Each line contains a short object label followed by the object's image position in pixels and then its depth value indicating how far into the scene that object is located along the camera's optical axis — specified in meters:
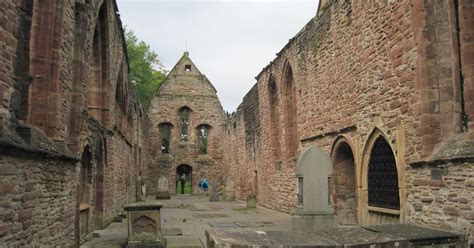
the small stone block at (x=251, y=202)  19.55
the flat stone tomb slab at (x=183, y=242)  9.00
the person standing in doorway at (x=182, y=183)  32.28
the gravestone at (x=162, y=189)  25.66
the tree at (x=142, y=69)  38.12
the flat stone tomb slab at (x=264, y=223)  12.74
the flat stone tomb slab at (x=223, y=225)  12.39
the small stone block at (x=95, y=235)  10.67
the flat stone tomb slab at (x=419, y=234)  5.70
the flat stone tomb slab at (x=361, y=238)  5.11
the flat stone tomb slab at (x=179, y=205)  20.22
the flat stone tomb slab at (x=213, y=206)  19.62
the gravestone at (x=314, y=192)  8.82
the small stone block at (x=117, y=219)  14.40
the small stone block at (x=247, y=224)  12.45
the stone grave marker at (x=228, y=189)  25.06
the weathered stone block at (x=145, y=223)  8.85
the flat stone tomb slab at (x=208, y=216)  15.18
